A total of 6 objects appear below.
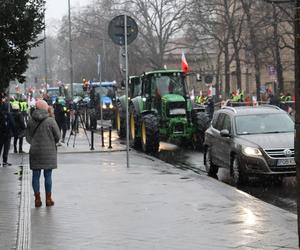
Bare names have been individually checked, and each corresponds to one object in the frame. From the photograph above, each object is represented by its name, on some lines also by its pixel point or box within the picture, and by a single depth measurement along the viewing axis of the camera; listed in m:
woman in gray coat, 10.06
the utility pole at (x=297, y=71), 5.46
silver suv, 12.54
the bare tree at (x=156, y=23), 67.88
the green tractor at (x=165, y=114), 20.81
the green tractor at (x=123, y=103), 26.67
